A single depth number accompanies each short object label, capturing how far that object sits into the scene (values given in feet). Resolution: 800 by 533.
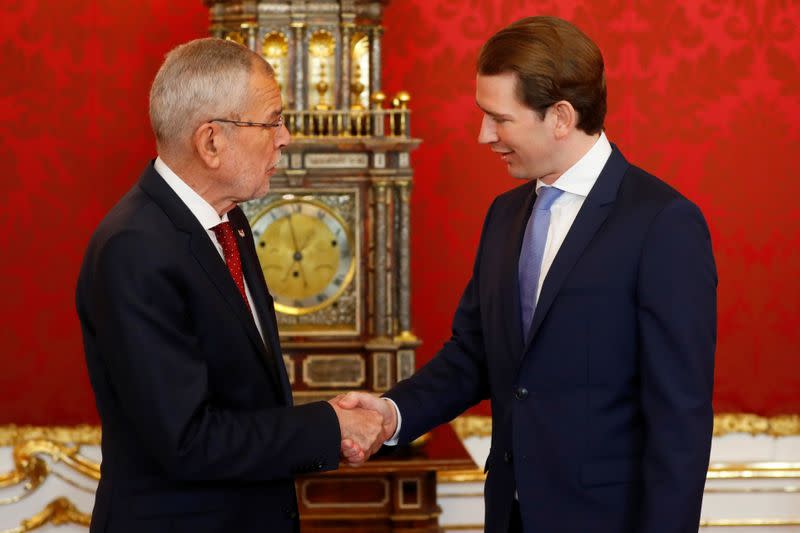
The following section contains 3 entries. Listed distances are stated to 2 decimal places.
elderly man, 13.97
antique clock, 26.39
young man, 14.14
